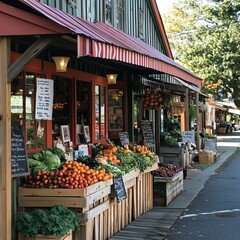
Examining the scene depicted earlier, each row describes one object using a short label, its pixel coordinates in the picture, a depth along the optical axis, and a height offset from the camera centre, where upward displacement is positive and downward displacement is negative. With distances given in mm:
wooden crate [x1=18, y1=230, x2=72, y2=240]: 5405 -1405
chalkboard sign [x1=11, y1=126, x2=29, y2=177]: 5871 -408
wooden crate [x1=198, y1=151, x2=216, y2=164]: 18047 -1432
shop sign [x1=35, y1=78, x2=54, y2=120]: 6627 +358
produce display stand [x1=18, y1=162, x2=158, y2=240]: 5762 -1147
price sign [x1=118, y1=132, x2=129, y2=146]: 11041 -395
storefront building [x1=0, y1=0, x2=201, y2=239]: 4895 +858
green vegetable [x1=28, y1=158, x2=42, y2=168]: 6457 -583
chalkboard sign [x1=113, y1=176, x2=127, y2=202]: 6817 -1025
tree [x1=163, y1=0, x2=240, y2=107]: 36906 +6877
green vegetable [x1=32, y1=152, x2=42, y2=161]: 6754 -504
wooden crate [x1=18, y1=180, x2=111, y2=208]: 5723 -969
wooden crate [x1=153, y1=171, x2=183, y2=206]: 9453 -1474
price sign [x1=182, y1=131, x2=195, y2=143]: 15812 -506
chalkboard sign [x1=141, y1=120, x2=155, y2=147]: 13680 -340
